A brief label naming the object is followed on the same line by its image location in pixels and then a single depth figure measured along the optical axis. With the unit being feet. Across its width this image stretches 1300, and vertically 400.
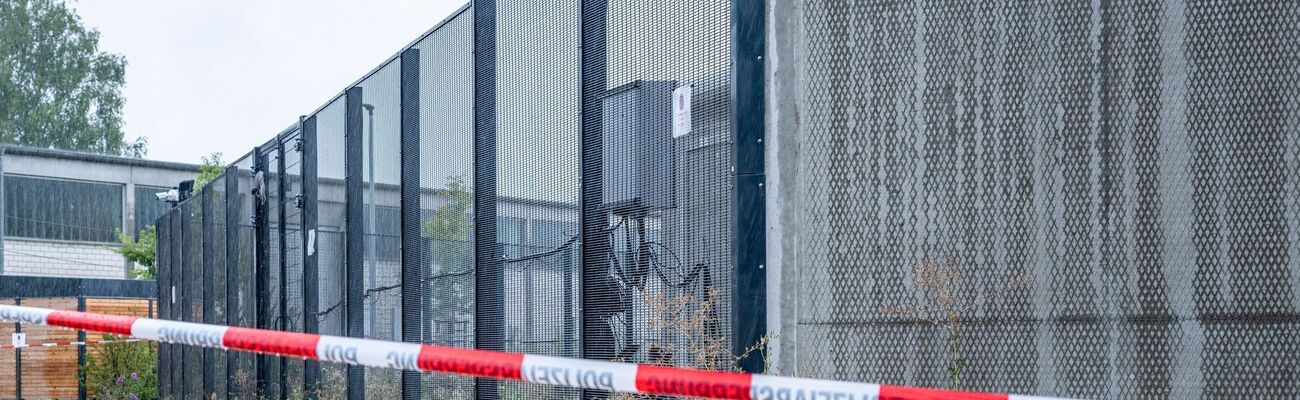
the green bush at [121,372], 78.79
